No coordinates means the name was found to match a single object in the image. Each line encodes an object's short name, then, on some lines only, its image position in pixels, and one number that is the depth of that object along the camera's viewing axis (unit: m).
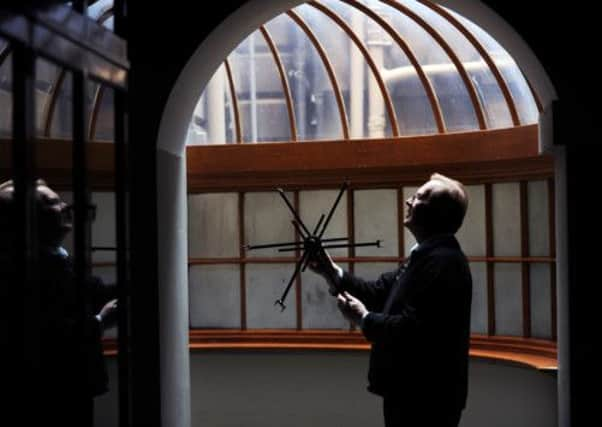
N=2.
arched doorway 4.88
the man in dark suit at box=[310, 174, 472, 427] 4.43
